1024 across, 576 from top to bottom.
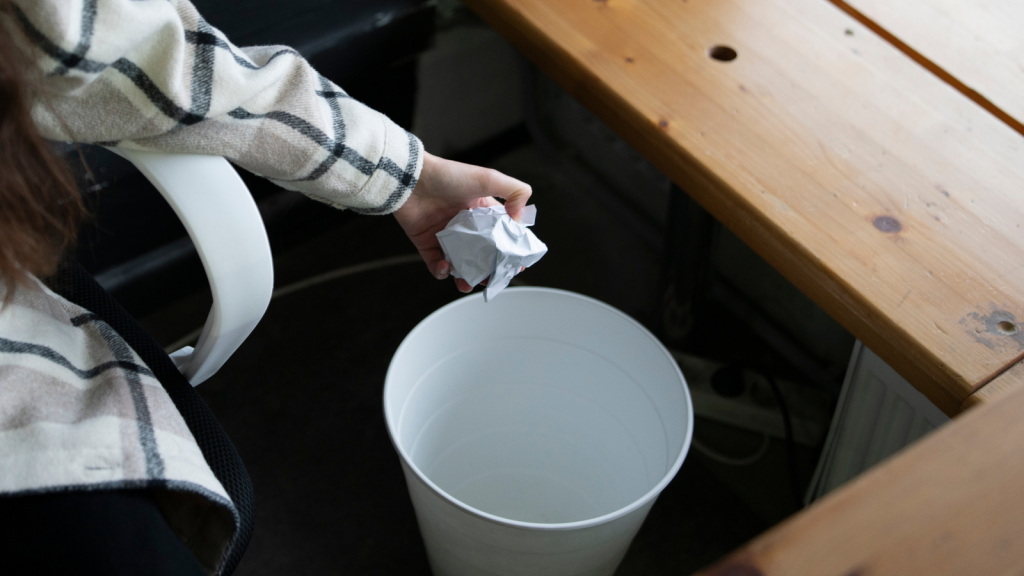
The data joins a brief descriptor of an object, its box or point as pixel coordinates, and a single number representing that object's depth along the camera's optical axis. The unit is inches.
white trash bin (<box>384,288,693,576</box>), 26.3
